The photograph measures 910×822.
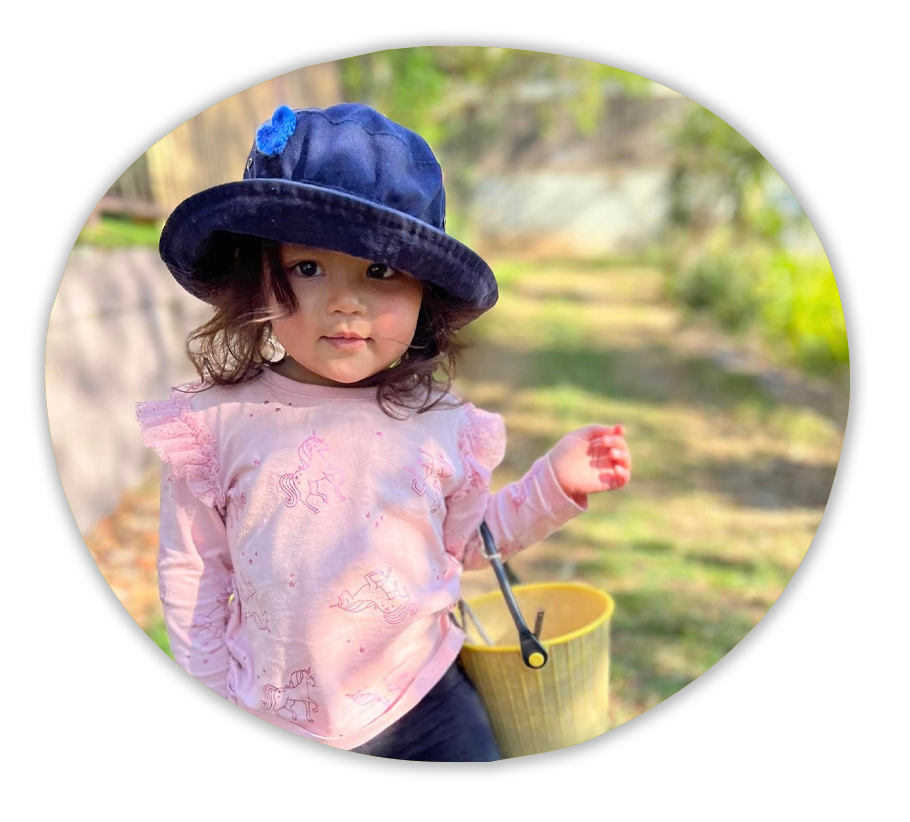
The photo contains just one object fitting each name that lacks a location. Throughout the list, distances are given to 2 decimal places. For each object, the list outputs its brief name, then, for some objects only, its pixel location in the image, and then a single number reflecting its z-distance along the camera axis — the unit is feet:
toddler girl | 3.94
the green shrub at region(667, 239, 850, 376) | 18.06
